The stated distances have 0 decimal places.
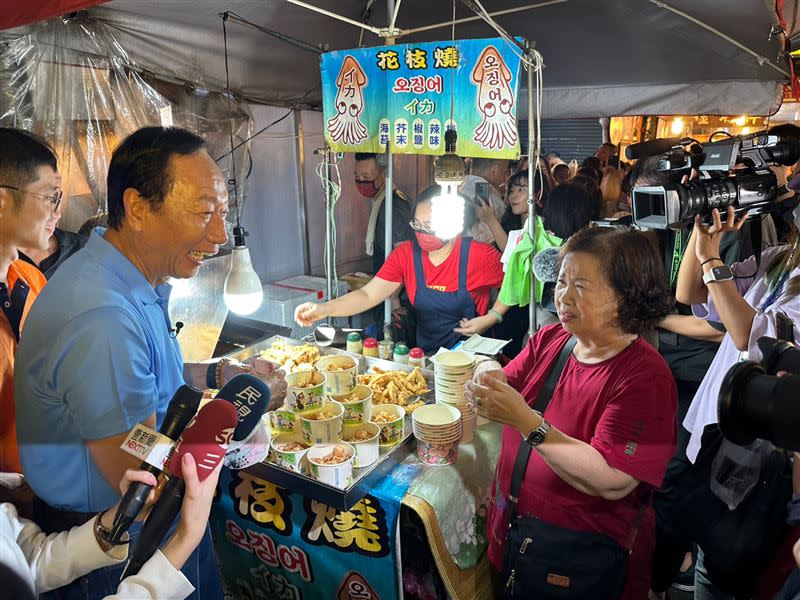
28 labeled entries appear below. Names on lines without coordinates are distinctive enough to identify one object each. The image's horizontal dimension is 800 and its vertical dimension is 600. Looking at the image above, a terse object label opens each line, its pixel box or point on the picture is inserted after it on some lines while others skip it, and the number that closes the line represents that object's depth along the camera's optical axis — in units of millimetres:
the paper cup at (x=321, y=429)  2107
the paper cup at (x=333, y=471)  1949
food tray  1949
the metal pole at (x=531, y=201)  2761
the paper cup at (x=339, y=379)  2414
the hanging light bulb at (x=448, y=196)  2752
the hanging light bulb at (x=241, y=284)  2273
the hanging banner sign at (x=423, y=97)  2863
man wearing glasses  1879
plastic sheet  2908
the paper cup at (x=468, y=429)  2326
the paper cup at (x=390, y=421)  2225
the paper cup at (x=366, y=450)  2113
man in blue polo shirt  1328
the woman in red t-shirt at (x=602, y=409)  1690
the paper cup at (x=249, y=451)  1912
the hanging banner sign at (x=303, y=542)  2074
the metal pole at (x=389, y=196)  3351
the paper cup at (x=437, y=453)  2141
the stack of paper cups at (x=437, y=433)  2115
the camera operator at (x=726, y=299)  1957
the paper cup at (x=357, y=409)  2236
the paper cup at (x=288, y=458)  2113
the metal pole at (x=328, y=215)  3561
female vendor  3535
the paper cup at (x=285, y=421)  2266
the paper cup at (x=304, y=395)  2238
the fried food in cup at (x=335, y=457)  2010
